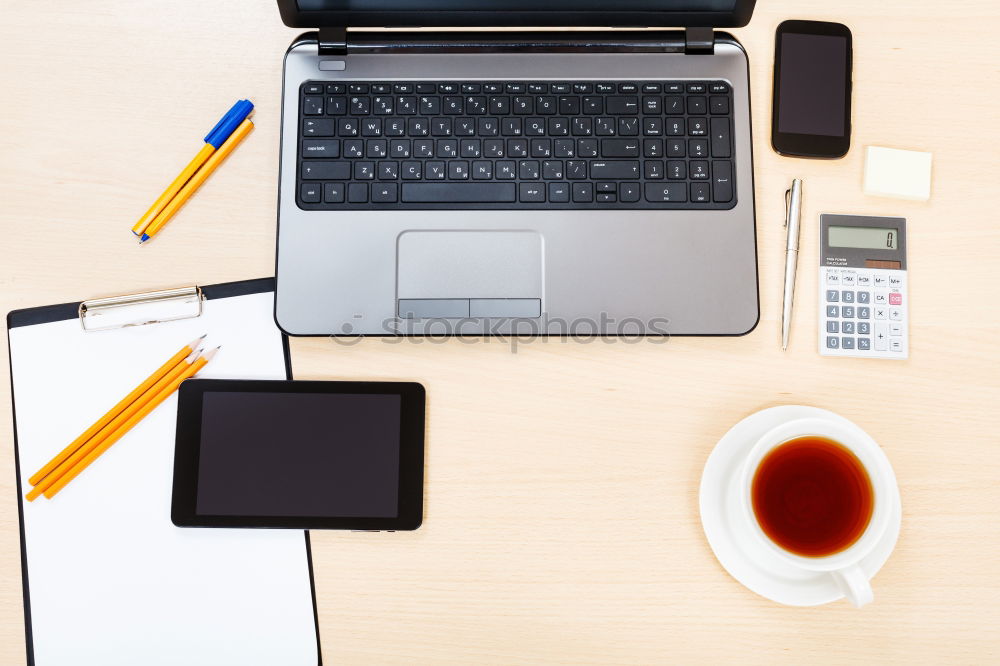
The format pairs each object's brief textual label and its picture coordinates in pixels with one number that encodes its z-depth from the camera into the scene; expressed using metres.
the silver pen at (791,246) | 0.65
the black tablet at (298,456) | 0.61
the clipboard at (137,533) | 0.61
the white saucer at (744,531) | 0.58
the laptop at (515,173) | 0.64
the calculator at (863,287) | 0.64
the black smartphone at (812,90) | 0.68
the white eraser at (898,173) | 0.67
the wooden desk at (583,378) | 0.61
